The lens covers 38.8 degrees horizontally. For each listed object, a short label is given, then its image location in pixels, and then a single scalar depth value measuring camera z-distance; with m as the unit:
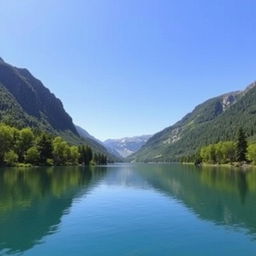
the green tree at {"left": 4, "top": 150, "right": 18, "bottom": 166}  170.79
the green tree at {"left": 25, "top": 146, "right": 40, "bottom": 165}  186.25
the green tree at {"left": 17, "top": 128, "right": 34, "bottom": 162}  190.00
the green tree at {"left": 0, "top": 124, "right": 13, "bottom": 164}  172.12
